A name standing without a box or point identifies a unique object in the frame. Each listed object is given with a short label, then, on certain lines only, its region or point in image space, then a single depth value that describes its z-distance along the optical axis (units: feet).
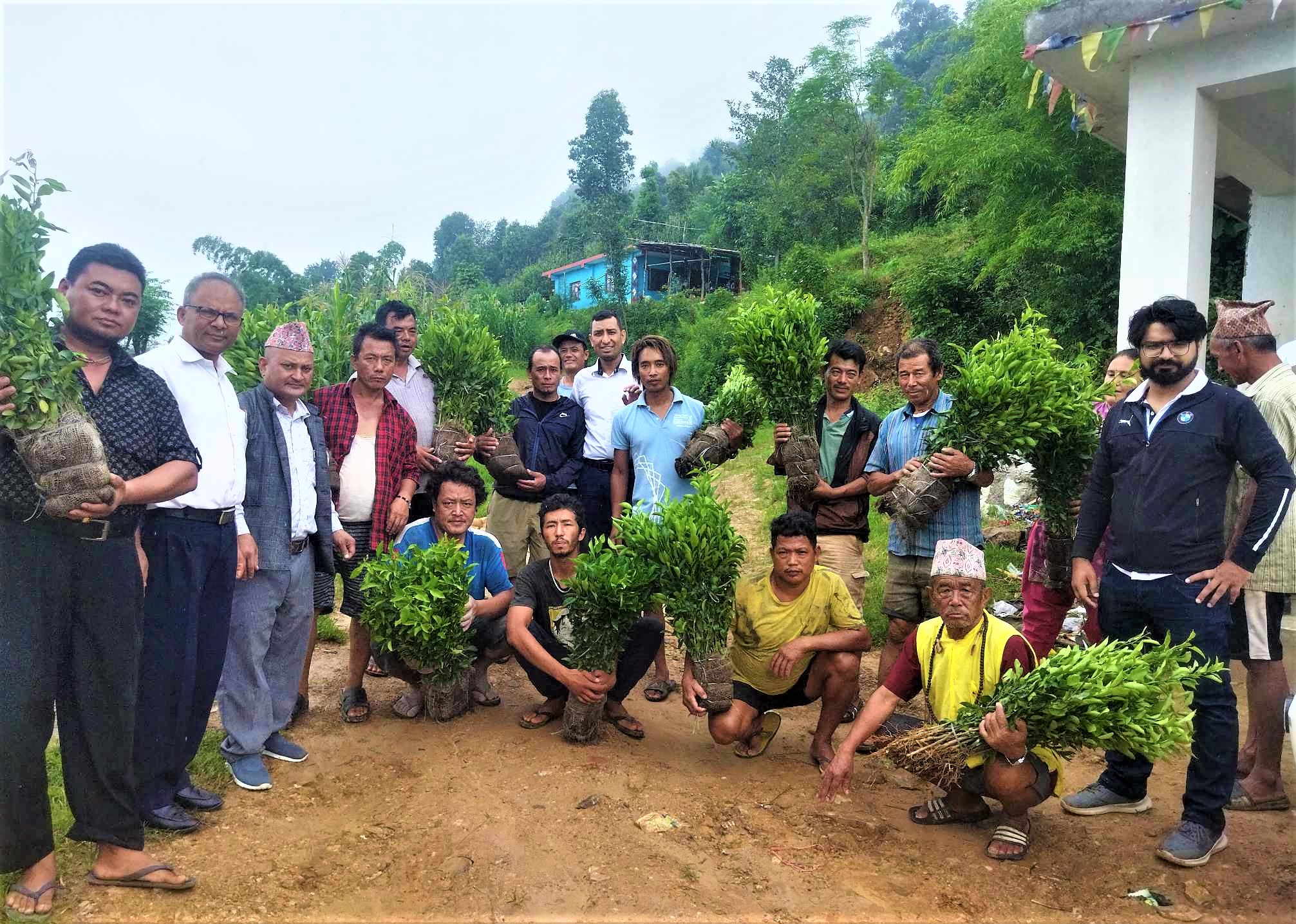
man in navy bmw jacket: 11.49
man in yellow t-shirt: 14.21
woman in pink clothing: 16.42
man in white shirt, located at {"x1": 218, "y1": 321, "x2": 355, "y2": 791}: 13.91
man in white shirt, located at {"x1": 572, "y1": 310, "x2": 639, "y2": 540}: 18.74
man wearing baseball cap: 20.89
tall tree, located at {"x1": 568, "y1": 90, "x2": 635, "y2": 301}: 135.13
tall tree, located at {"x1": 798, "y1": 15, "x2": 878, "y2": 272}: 96.37
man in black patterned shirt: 9.71
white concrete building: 20.71
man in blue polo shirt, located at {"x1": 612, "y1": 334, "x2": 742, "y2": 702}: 17.24
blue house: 117.60
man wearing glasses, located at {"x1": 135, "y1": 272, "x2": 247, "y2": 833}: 11.82
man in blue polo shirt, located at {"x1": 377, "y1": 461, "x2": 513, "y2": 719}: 15.96
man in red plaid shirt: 16.20
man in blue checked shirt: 15.69
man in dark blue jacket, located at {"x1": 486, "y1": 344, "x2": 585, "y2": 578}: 18.48
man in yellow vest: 11.69
